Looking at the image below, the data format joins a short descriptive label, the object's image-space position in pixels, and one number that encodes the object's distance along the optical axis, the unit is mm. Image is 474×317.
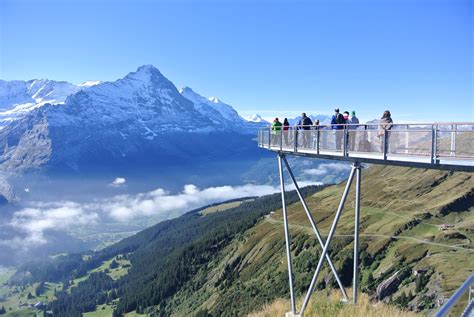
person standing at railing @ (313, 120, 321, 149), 23269
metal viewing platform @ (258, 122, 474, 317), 15859
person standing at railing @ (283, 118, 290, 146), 27734
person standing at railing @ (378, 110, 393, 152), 18278
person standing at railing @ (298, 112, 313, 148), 24734
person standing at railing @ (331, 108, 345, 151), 21375
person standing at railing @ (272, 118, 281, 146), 29367
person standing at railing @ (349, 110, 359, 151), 20422
